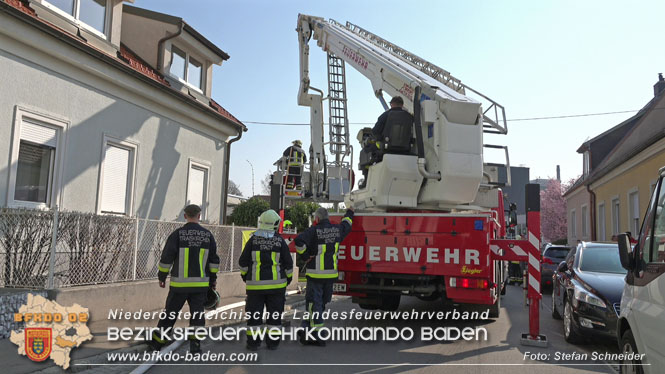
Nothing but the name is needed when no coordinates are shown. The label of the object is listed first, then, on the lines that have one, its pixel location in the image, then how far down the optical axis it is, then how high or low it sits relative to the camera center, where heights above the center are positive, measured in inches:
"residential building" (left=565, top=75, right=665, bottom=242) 681.0 +103.8
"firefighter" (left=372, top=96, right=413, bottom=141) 308.7 +70.4
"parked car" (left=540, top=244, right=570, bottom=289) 570.6 -25.8
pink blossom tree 1902.1 +87.7
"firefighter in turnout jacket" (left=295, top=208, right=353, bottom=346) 261.9 -17.0
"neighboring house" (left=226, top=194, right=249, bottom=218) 1554.0 +91.2
